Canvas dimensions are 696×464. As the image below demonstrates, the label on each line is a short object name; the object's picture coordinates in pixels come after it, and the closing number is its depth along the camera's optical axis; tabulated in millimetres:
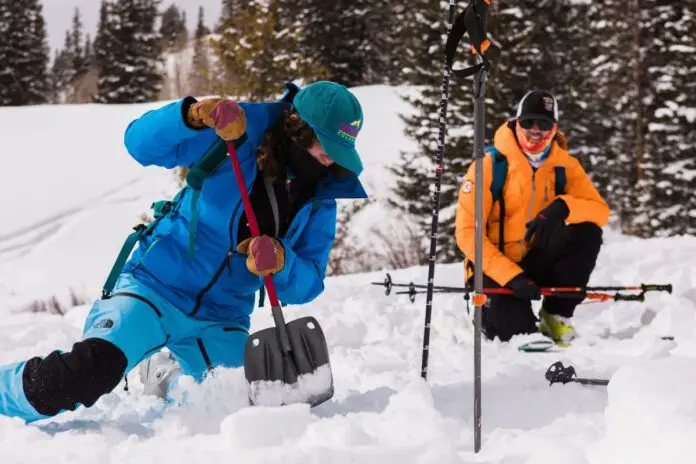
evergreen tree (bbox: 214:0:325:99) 18734
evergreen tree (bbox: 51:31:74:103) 65188
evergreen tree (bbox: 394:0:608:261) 18547
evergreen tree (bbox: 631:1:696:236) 22391
